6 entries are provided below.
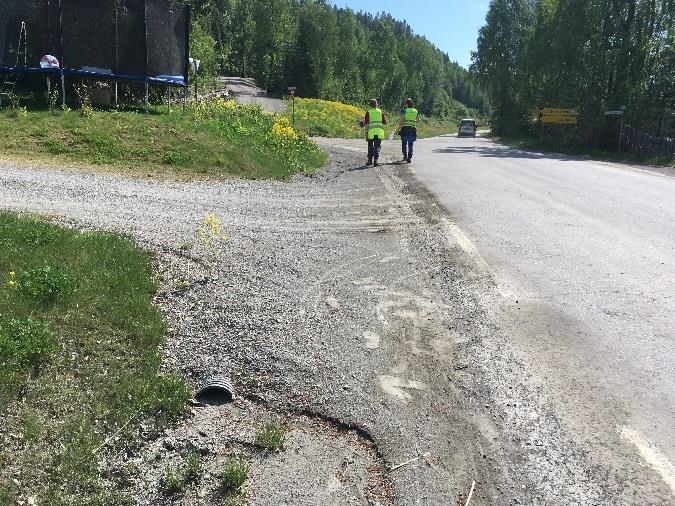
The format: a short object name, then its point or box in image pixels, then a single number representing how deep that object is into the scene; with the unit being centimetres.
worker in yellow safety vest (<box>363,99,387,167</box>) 1758
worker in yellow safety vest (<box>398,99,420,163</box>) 1817
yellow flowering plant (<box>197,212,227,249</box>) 699
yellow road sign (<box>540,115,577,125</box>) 3431
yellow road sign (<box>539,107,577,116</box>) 3422
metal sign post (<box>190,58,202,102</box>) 2430
